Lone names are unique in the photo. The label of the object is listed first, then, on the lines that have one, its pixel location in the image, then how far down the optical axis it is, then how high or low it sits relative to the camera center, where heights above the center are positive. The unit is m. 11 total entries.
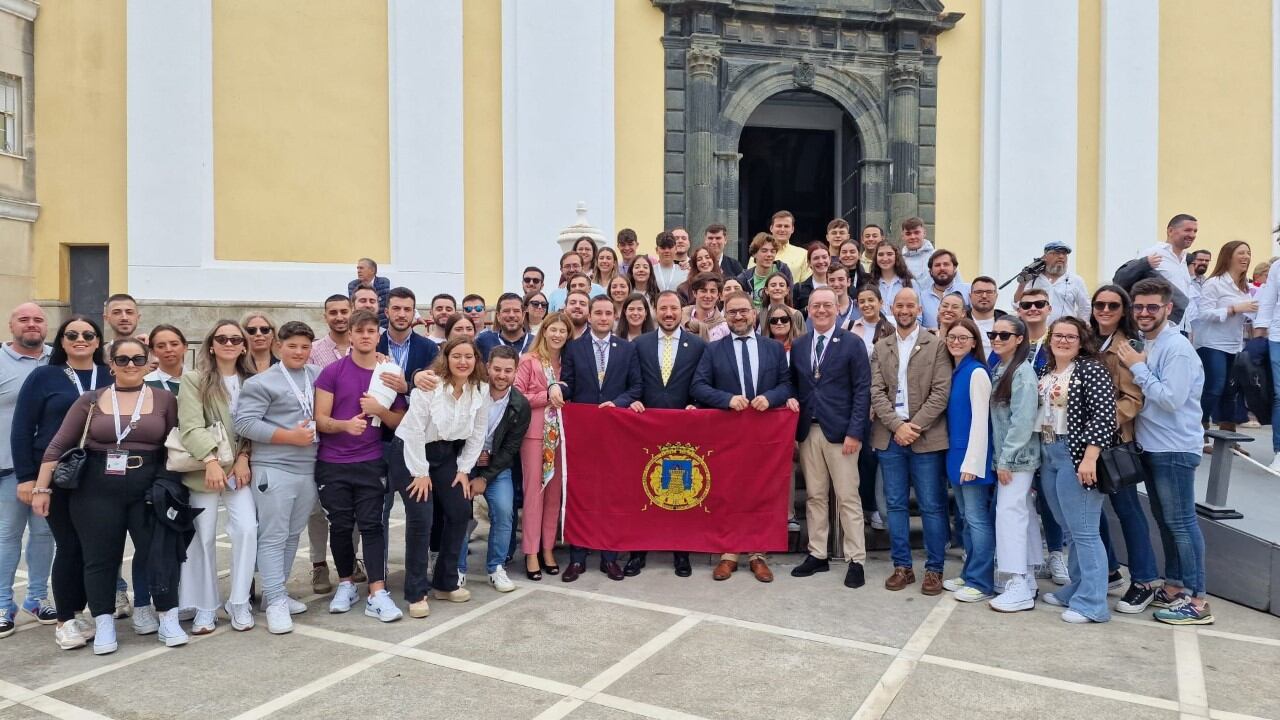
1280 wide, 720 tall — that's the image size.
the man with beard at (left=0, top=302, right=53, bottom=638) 5.04 -0.97
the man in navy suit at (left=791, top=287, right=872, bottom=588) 5.94 -0.54
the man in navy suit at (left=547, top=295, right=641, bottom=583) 6.25 -0.22
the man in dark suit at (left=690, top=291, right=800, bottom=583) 6.09 -0.22
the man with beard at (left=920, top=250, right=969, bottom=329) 7.68 +0.53
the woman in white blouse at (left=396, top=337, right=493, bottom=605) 5.28 -0.61
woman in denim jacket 5.25 -0.74
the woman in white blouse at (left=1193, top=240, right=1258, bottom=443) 7.95 +0.17
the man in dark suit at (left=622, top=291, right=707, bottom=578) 6.28 -0.17
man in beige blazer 5.69 -0.57
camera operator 7.62 +0.52
